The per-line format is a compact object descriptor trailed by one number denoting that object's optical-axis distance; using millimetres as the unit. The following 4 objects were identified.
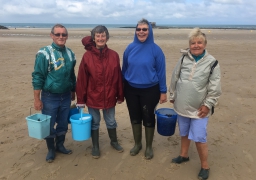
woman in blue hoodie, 3654
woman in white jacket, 3207
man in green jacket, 3525
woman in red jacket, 3680
